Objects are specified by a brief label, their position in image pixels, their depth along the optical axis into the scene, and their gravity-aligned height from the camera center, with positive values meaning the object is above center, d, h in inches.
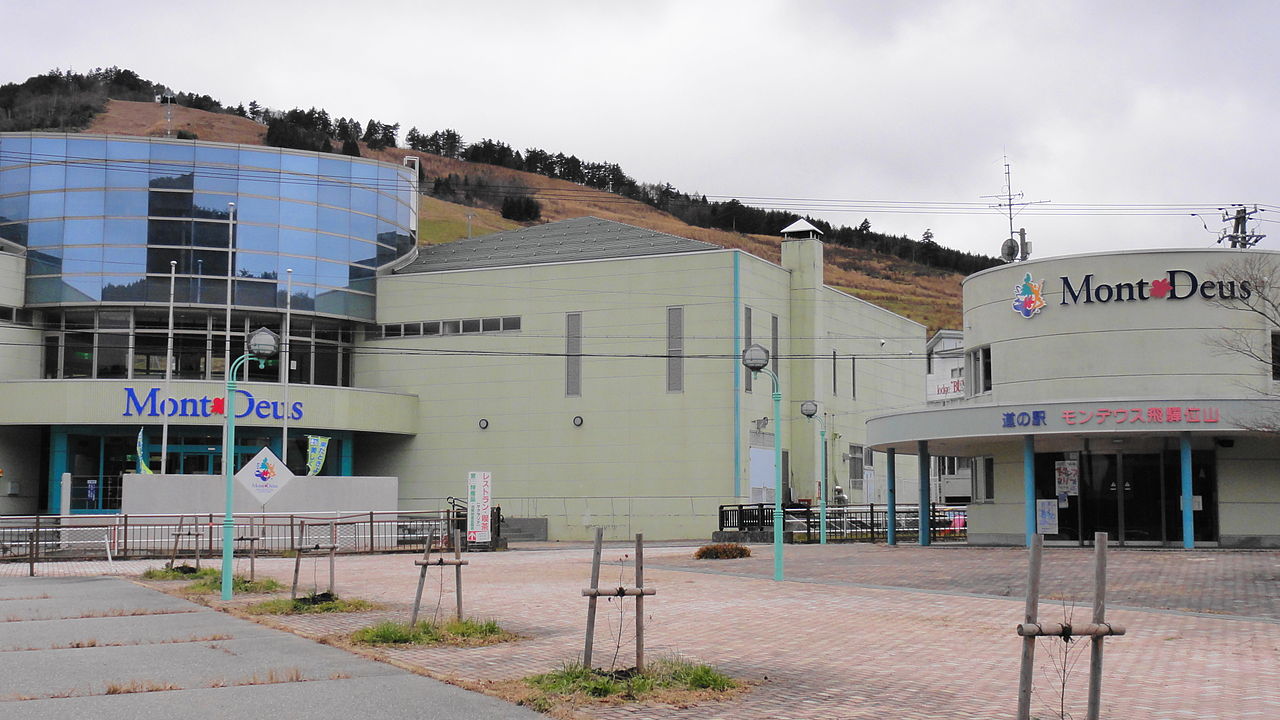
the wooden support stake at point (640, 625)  402.6 -52.9
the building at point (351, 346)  2042.3 +194.2
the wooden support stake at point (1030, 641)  272.4 -39.5
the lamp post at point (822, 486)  1563.7 -33.5
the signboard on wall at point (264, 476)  779.4 -9.6
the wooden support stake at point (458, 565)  532.4 -44.0
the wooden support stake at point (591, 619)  405.7 -51.2
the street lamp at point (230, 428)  749.3 +19.6
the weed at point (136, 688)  406.9 -73.7
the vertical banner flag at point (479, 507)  1446.9 -54.1
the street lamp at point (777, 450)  863.7 +7.6
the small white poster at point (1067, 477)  1270.9 -16.3
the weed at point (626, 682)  386.6 -69.5
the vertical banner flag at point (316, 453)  1959.9 +11.8
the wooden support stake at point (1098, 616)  276.8 -34.4
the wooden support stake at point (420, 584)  538.6 -53.4
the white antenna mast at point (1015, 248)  1667.1 +280.3
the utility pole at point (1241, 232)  1464.1 +269.1
